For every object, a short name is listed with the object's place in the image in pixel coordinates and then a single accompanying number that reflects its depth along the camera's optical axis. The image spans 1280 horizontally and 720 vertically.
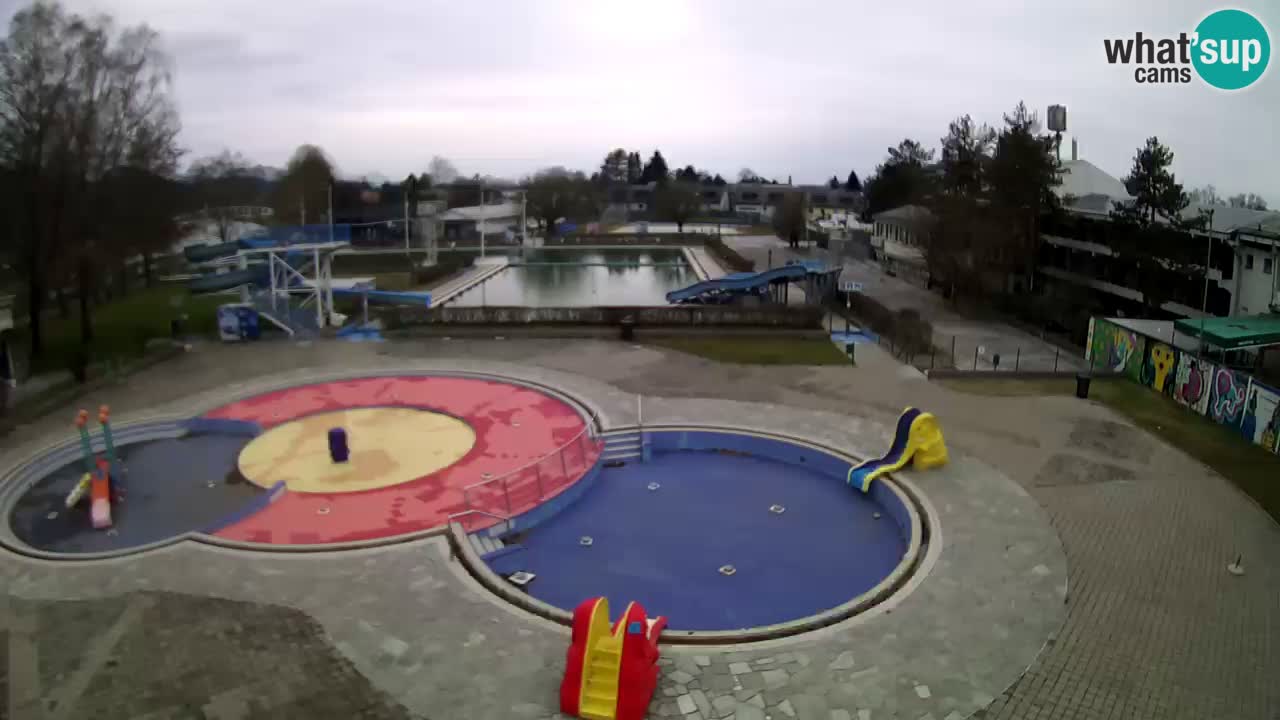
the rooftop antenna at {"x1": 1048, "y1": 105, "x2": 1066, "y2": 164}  40.38
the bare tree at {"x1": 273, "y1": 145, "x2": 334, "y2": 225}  66.50
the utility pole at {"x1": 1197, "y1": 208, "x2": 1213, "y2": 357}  22.44
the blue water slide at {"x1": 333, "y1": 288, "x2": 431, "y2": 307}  34.78
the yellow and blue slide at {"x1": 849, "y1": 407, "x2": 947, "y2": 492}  17.45
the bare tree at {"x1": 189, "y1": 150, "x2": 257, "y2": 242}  64.62
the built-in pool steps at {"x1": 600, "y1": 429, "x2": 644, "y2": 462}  19.33
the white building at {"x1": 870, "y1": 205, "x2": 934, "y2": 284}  42.75
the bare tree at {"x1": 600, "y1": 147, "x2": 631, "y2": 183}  150.62
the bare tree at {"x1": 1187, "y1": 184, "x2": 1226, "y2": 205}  37.38
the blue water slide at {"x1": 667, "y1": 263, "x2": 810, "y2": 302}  35.19
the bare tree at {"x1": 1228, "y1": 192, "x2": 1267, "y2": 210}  51.25
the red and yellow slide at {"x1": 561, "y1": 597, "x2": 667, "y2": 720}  9.54
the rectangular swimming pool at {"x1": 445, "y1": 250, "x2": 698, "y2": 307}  44.69
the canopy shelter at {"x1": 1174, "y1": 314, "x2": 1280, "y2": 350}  21.42
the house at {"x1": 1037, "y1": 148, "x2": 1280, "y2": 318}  27.30
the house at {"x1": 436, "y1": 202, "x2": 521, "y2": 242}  74.94
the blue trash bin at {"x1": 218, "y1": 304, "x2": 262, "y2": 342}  30.59
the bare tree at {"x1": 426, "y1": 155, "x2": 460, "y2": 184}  128.69
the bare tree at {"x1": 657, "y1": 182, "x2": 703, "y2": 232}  91.25
